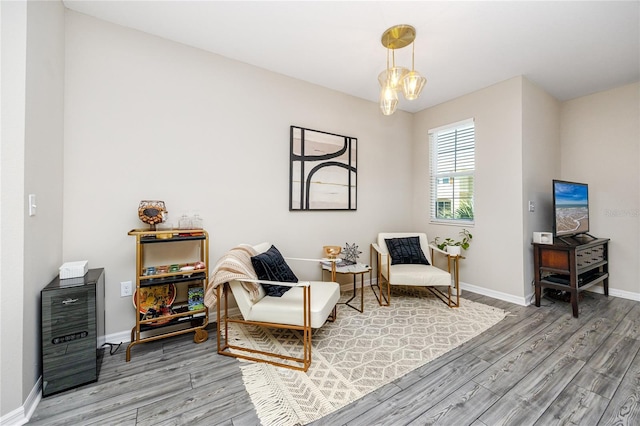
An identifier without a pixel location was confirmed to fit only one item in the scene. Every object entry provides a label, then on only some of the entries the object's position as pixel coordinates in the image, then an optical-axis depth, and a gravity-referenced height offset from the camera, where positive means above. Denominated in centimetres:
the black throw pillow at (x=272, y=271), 217 -49
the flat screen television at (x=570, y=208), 301 +7
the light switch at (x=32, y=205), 148 +5
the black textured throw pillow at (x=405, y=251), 344 -50
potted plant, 353 -39
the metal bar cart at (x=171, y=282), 198 -54
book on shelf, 225 -74
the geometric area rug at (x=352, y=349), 158 -111
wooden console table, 278 -58
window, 365 +63
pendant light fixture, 210 +109
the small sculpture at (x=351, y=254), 320 -50
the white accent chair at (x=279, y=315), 193 -78
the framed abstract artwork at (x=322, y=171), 312 +55
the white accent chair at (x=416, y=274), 298 -70
